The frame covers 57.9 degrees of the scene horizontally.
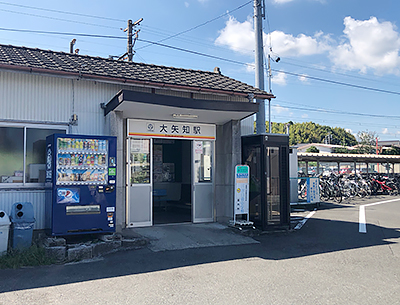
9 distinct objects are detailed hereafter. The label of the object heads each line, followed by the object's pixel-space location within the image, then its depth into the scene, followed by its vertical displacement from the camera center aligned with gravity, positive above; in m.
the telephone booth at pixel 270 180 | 9.45 -0.27
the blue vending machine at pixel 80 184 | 7.00 -0.24
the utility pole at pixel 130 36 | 23.19 +8.72
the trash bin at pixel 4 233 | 6.40 -1.08
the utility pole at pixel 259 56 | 12.97 +4.36
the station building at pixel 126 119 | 7.67 +1.26
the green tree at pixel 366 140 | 49.47 +4.08
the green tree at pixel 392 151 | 34.12 +1.69
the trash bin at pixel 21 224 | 6.69 -0.97
